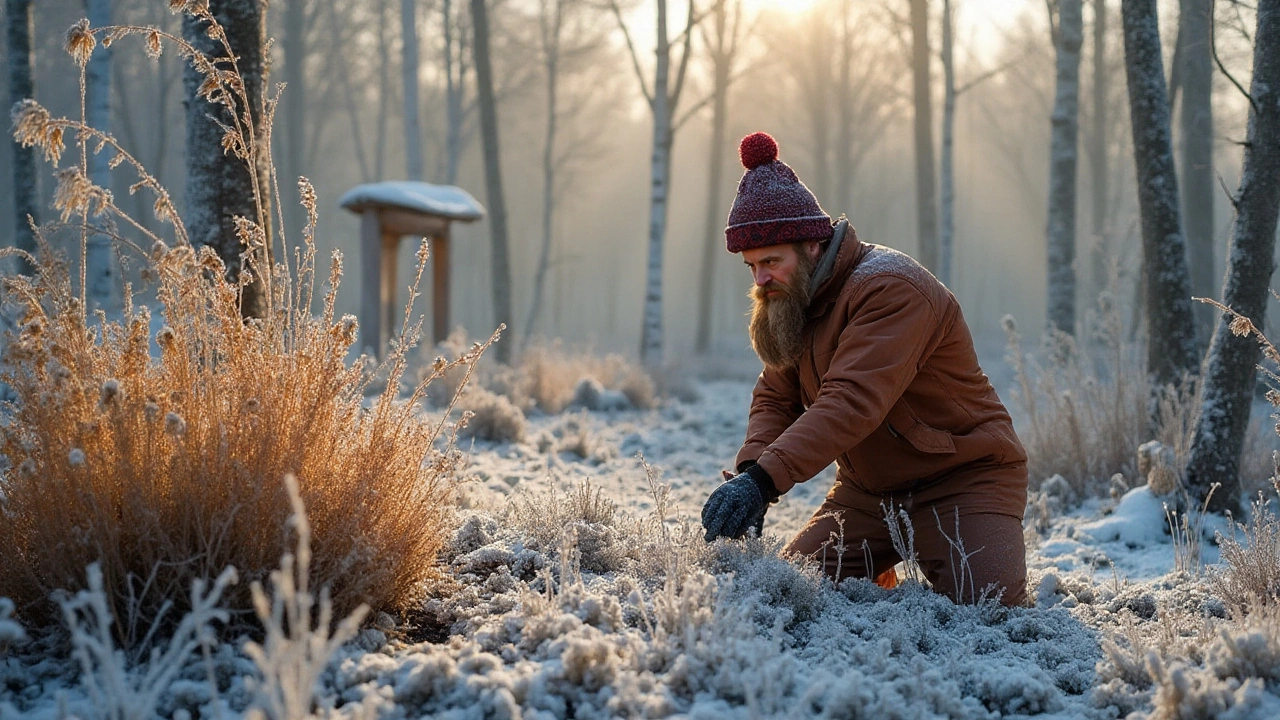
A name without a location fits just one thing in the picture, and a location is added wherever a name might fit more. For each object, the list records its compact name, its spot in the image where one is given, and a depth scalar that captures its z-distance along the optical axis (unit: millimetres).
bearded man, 3021
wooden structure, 9766
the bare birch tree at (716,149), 16250
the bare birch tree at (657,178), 11109
